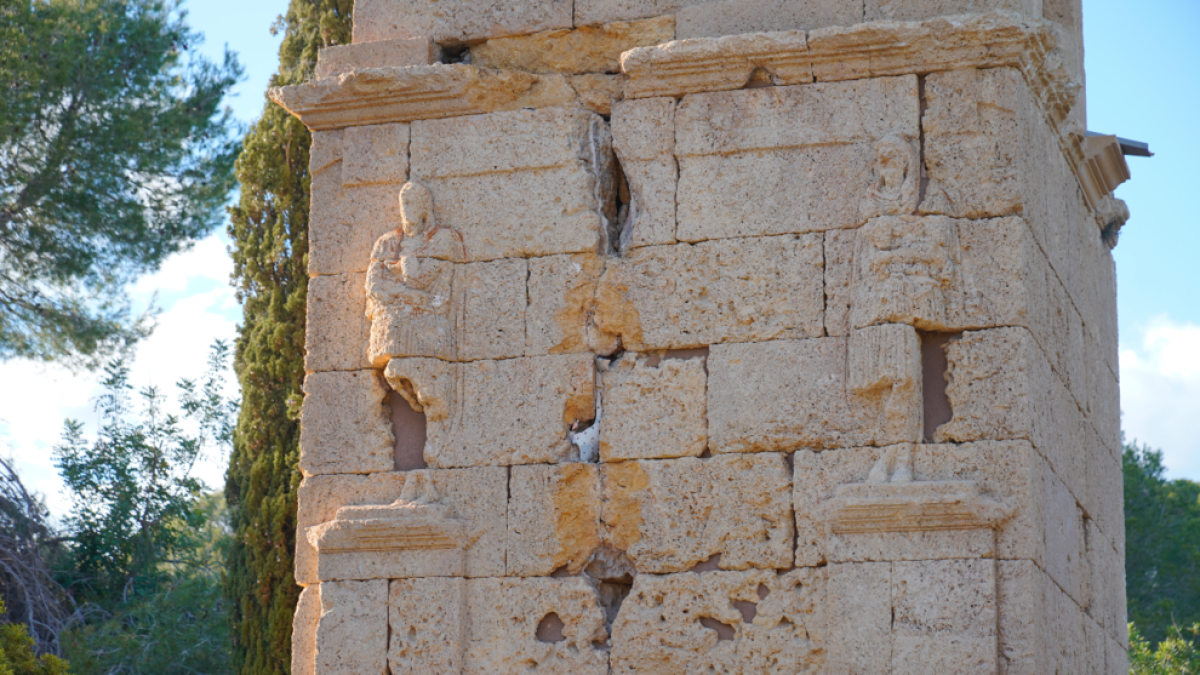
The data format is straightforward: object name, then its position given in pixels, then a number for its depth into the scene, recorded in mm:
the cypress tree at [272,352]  10156
